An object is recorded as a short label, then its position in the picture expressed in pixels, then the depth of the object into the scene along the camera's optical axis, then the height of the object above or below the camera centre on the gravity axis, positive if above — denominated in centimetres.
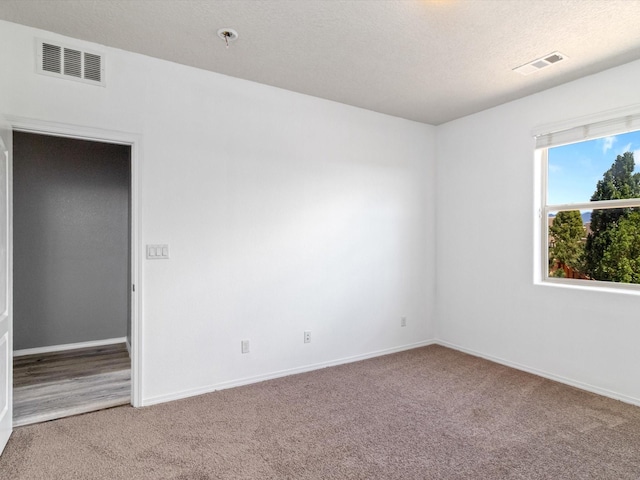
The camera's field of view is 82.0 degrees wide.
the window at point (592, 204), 311 +30
